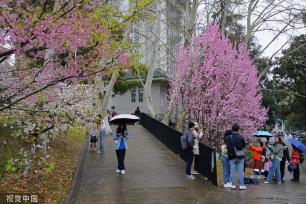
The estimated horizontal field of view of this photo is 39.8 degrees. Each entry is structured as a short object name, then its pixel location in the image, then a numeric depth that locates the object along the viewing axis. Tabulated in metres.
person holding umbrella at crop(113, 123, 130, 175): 12.27
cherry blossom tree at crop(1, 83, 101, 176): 10.55
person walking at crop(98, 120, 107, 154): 16.56
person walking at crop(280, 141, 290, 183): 12.62
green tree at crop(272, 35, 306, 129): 33.69
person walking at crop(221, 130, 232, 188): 10.93
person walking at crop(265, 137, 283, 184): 12.24
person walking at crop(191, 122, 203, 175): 11.84
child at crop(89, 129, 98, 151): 17.54
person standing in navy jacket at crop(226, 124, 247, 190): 10.41
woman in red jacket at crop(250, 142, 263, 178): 12.78
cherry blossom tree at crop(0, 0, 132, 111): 6.23
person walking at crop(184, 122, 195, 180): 11.63
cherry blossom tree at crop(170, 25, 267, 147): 17.94
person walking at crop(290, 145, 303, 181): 12.80
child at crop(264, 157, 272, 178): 13.04
